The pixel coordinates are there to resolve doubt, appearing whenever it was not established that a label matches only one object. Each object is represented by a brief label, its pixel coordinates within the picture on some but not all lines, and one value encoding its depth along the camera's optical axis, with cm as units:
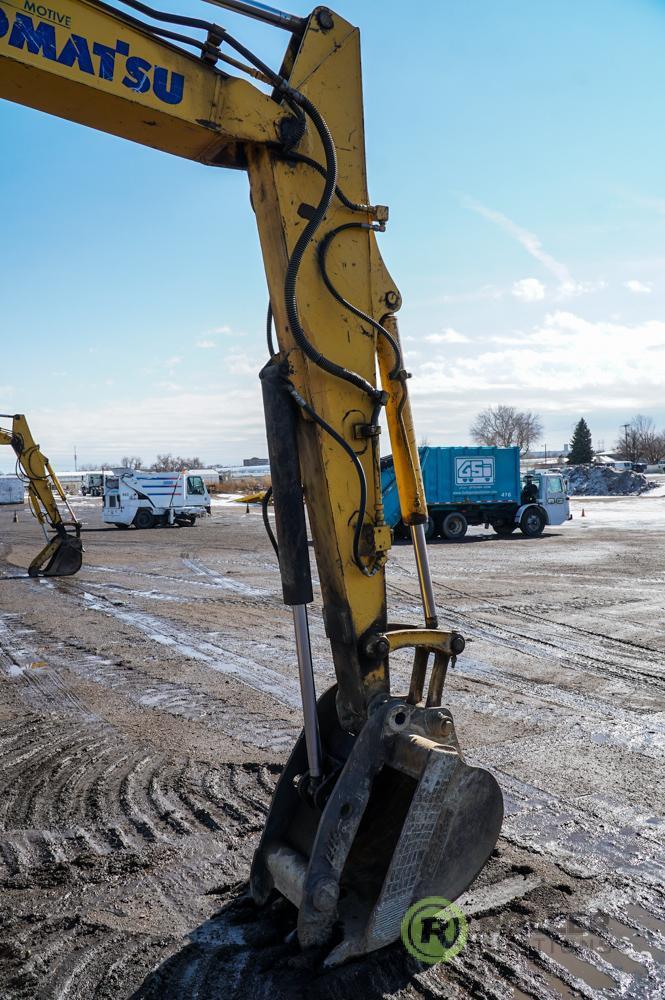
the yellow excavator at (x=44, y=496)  1552
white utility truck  2973
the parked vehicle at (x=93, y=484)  7038
